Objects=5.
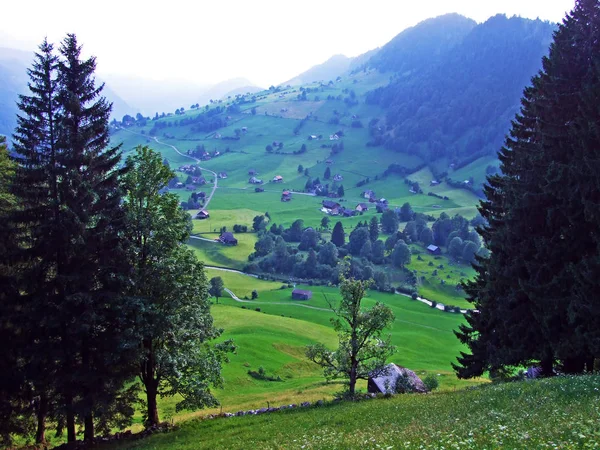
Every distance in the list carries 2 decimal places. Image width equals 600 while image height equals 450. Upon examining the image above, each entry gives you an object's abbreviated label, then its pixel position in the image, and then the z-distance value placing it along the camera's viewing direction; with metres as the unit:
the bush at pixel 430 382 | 53.62
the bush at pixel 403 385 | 42.38
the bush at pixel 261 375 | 70.45
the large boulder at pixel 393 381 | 51.17
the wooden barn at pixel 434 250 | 183.38
